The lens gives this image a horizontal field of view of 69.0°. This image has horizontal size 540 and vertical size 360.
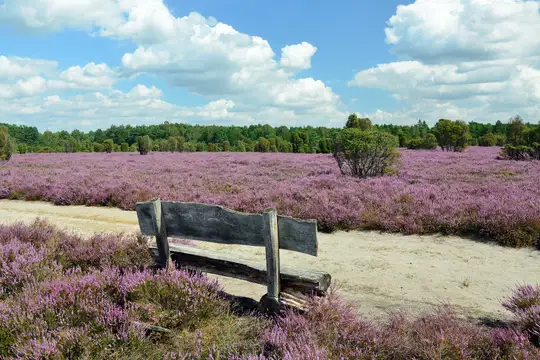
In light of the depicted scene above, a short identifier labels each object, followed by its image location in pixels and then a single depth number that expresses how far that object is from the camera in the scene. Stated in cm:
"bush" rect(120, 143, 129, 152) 7056
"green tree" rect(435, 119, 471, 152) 4500
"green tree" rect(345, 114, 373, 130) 4722
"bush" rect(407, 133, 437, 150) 5416
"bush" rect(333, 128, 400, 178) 1677
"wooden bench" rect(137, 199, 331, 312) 466
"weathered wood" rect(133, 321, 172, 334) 440
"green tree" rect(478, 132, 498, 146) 6794
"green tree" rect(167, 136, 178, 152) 6397
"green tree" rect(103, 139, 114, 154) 6191
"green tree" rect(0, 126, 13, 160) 3597
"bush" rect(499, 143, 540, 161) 2719
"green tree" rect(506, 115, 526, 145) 3628
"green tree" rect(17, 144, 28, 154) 7906
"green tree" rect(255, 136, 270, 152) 6594
